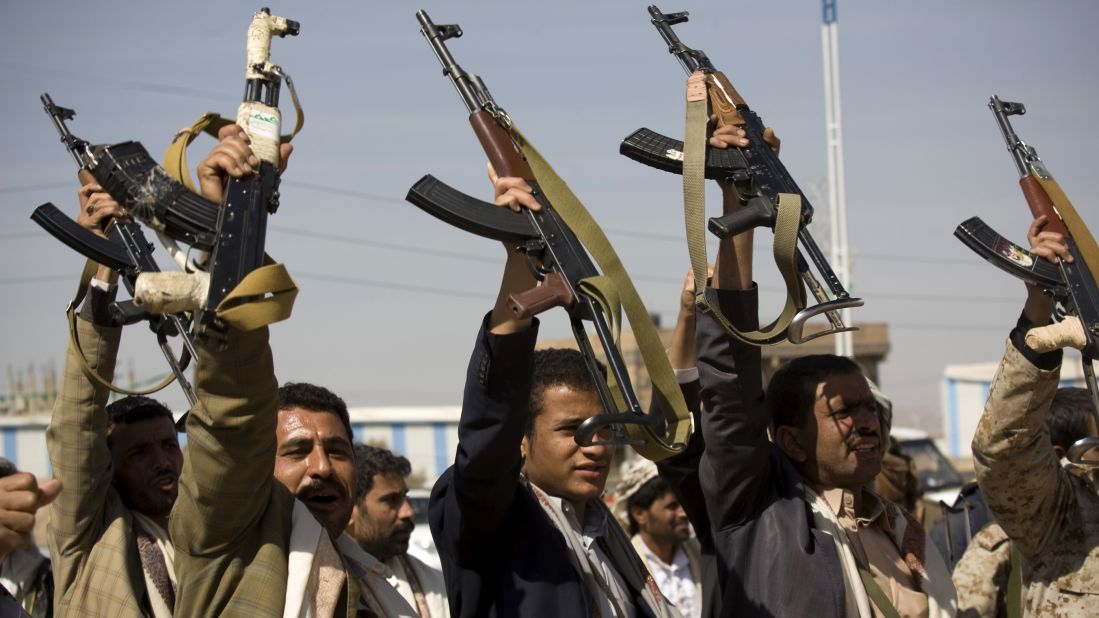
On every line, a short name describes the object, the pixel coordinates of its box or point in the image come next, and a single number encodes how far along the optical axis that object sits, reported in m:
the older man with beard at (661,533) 7.27
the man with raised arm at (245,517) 3.05
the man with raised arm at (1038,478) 4.42
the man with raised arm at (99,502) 3.95
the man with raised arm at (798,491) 4.01
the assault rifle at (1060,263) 4.43
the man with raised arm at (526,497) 3.41
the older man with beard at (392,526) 5.30
